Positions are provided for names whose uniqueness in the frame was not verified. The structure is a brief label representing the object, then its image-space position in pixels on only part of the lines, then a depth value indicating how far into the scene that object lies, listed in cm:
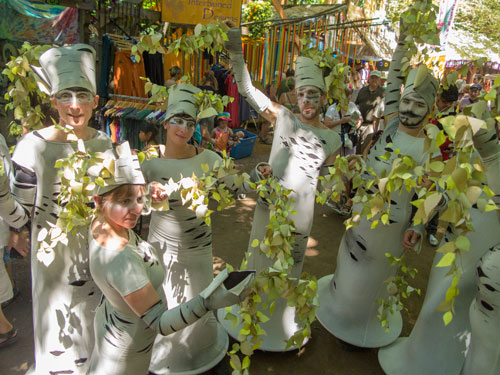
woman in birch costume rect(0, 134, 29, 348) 213
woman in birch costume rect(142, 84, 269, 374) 246
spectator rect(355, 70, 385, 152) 686
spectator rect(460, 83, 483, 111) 763
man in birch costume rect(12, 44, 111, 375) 223
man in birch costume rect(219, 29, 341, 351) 282
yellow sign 702
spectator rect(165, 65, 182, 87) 589
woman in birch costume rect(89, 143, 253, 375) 161
